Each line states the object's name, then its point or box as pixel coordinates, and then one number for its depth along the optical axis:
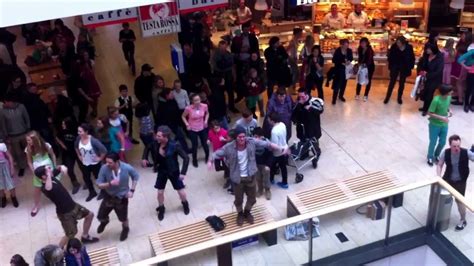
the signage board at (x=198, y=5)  10.70
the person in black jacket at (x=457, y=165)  7.77
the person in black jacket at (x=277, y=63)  11.76
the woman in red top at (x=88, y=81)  11.42
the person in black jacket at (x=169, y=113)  9.86
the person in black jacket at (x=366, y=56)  11.91
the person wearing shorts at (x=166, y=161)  8.00
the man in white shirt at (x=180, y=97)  10.09
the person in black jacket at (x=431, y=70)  10.91
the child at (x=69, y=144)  9.09
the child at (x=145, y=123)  9.67
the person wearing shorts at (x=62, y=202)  7.48
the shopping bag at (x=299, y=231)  7.34
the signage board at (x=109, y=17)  10.25
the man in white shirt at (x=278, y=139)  8.73
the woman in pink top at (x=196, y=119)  9.53
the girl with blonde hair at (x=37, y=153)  8.37
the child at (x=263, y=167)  8.58
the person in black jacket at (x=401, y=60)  11.55
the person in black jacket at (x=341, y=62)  11.88
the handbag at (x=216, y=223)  8.05
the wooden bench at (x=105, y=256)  7.55
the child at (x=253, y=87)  11.08
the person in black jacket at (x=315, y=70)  11.67
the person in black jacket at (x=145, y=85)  10.89
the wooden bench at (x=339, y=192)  8.50
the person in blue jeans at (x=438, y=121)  9.15
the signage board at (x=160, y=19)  10.78
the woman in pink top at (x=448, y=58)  11.32
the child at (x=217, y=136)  9.21
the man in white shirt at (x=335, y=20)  14.00
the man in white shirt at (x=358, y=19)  14.07
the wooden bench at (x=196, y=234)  7.72
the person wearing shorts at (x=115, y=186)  7.66
